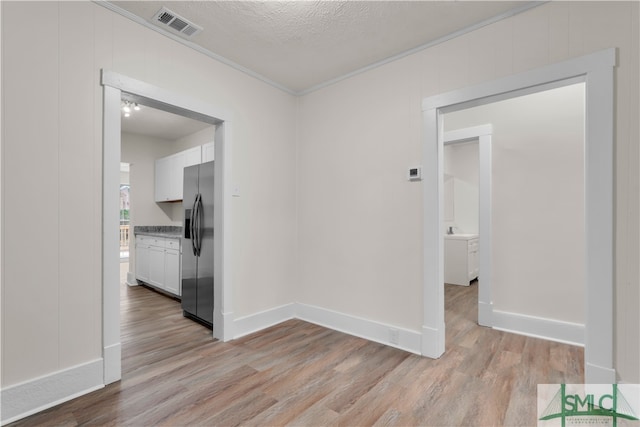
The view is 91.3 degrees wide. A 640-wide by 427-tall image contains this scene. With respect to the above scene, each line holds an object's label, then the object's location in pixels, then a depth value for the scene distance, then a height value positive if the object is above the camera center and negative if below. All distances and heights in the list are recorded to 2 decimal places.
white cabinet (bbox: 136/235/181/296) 4.60 -0.80
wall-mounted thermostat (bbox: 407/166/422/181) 2.77 +0.35
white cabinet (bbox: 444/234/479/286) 5.56 -0.85
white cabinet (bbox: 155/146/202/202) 5.04 +0.70
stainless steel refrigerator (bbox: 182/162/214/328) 3.42 -0.37
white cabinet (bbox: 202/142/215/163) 4.53 +0.89
